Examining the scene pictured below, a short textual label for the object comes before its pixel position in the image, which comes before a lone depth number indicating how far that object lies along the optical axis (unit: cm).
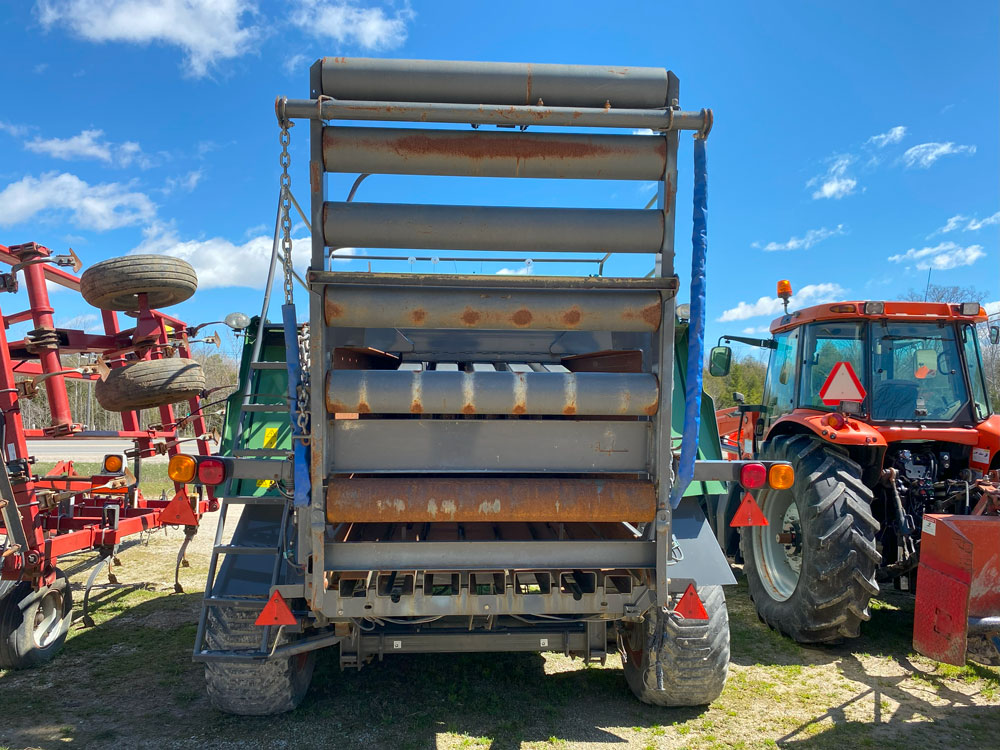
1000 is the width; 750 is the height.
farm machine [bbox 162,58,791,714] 256
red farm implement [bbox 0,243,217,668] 437
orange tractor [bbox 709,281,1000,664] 448
